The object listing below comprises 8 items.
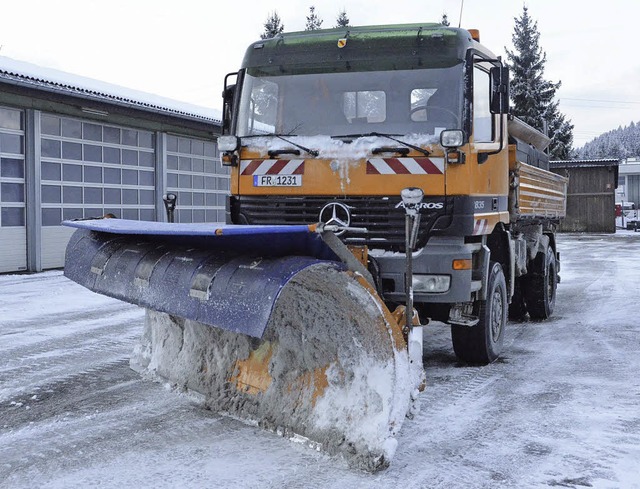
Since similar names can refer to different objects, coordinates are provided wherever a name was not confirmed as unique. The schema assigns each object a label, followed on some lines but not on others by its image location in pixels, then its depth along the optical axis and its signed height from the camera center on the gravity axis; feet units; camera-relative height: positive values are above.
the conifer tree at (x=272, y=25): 137.62 +36.77
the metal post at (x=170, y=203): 19.61 +0.32
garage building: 43.57 +4.02
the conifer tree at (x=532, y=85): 131.95 +24.41
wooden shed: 105.50 +3.36
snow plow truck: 12.07 -0.57
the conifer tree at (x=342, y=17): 148.05 +41.12
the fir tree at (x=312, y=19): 151.53 +41.67
